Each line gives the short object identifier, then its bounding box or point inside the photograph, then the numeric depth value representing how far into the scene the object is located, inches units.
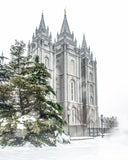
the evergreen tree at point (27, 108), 350.3
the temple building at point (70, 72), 1542.8
